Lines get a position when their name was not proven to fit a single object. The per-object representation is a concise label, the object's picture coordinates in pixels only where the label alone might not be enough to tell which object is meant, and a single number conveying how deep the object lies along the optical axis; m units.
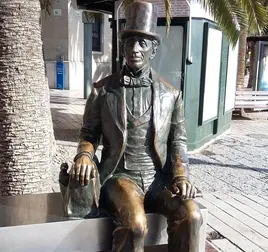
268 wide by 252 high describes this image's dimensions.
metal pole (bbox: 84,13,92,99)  11.17
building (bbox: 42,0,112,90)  14.45
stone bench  1.89
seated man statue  1.82
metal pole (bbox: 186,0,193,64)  5.15
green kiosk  5.27
